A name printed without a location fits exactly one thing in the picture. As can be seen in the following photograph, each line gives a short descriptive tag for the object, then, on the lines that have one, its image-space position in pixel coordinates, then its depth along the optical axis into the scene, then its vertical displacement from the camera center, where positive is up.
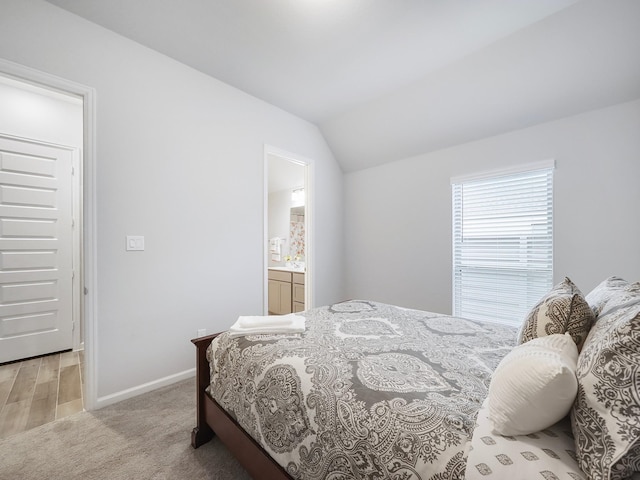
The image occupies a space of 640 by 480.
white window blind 2.58 -0.04
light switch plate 2.17 -0.02
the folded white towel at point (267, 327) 1.56 -0.50
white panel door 2.69 -0.10
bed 0.67 -0.55
